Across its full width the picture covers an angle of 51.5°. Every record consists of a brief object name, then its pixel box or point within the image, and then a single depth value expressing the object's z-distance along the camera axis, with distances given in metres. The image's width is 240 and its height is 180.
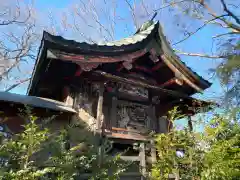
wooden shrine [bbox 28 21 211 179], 6.58
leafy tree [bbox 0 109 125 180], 4.09
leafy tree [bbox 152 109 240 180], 5.52
